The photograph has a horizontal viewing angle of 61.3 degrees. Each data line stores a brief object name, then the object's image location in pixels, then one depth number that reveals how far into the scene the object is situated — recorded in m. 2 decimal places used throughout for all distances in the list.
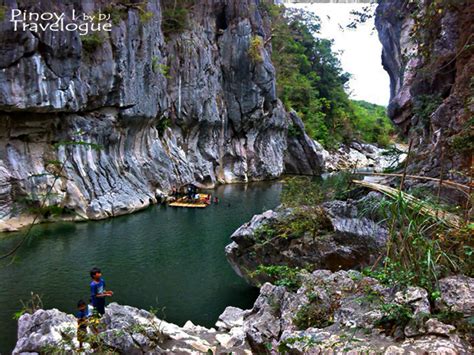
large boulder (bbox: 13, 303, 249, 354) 5.92
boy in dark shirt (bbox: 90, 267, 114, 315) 7.65
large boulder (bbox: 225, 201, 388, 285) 8.98
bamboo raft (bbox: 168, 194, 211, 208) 23.58
